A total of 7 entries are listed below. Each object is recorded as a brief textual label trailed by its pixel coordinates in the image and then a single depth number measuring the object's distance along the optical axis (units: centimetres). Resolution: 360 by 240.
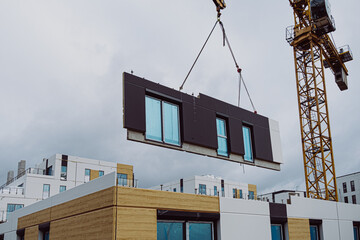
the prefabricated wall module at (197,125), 1920
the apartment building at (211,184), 6875
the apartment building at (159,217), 1584
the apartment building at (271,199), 2294
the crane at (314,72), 3791
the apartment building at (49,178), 4906
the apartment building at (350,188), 7950
